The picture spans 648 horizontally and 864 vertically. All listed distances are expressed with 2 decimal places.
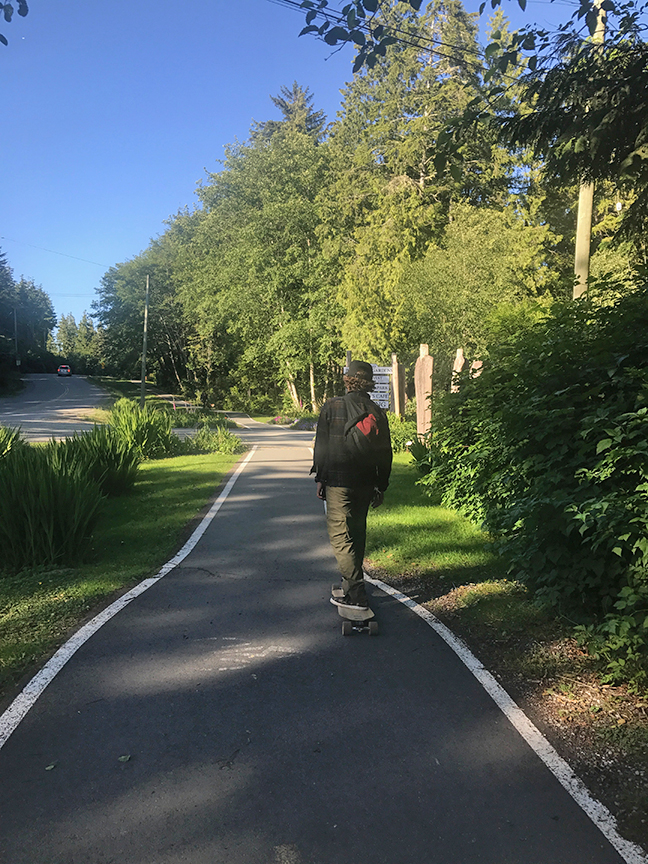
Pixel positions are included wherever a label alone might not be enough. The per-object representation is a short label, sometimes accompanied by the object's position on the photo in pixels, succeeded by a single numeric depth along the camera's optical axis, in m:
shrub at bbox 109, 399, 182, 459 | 18.53
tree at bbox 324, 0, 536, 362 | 33.19
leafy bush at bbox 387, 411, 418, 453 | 19.98
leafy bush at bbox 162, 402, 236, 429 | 31.80
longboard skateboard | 5.23
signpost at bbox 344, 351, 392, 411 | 22.64
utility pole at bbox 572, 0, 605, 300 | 13.44
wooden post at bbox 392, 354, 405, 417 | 23.99
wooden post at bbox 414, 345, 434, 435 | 16.11
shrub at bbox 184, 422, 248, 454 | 21.44
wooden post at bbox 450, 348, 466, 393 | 14.81
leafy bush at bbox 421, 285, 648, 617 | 4.45
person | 5.36
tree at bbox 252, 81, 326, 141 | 63.16
